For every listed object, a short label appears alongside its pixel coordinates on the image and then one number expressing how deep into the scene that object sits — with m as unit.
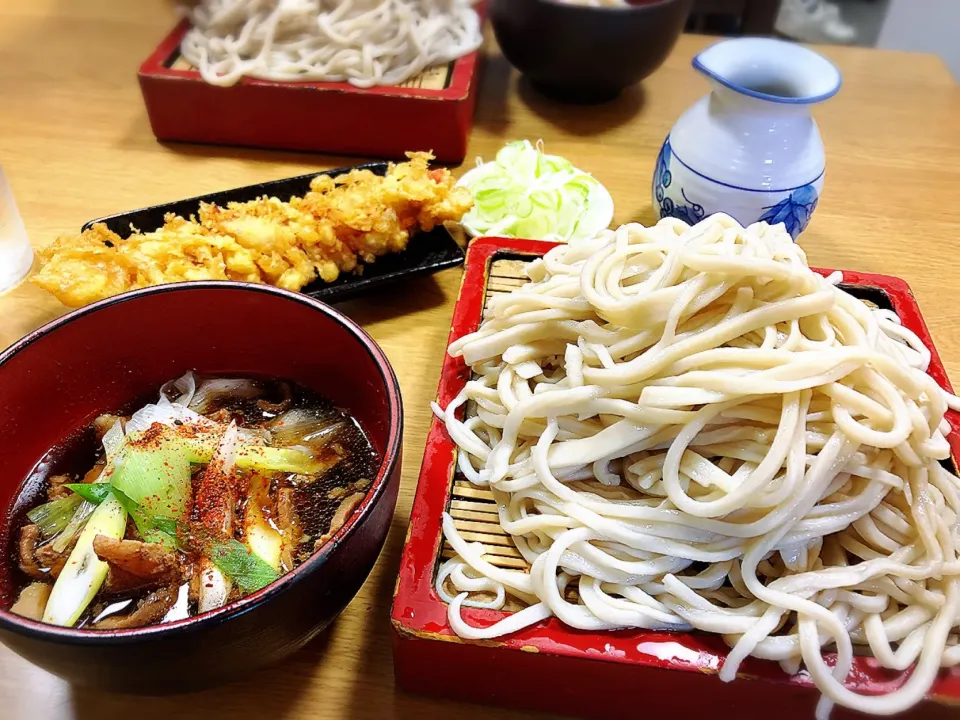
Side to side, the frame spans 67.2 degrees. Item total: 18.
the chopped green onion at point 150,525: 0.20
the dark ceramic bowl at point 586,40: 0.44
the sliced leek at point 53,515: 0.21
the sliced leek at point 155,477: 0.21
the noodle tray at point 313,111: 0.43
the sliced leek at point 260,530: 0.21
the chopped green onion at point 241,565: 0.20
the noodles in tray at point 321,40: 0.44
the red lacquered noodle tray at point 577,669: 0.19
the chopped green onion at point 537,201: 0.39
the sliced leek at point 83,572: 0.19
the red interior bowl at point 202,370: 0.16
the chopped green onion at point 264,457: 0.22
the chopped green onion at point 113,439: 0.23
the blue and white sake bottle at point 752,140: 0.33
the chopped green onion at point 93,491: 0.21
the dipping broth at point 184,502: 0.20
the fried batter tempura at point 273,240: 0.31
